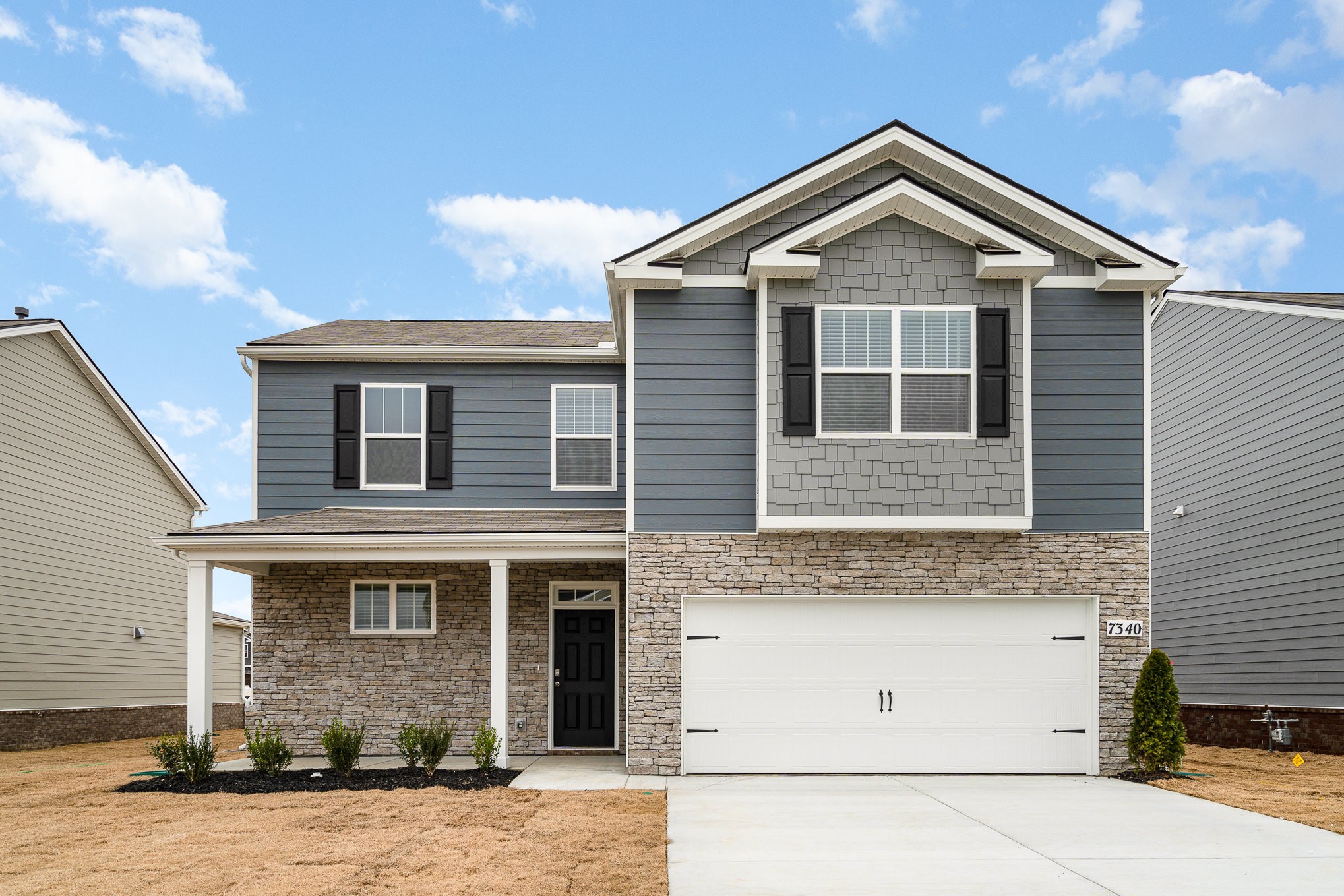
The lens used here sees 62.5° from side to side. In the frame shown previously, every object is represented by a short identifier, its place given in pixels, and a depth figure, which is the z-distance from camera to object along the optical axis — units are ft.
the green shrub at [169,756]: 38.19
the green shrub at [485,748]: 38.01
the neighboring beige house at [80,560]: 54.90
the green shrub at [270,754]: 38.06
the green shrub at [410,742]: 38.50
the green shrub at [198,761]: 37.68
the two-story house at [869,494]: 37.60
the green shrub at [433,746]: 37.96
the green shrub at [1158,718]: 37.76
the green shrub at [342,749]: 37.55
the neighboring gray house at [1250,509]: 46.34
